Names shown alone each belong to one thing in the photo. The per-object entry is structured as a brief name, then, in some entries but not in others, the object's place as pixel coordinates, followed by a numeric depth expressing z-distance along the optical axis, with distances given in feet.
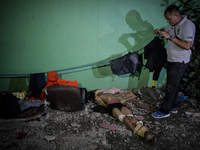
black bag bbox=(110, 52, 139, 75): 10.27
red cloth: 10.18
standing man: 7.25
